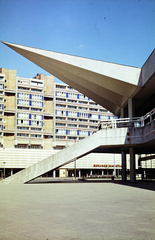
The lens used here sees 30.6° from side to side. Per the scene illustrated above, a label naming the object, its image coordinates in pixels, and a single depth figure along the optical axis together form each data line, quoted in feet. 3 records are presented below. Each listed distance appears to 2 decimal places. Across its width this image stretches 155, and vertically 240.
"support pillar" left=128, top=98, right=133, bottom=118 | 97.86
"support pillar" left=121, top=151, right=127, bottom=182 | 120.98
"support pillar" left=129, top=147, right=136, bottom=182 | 104.13
